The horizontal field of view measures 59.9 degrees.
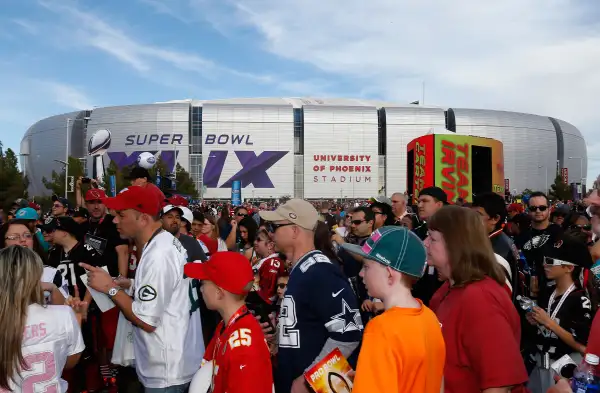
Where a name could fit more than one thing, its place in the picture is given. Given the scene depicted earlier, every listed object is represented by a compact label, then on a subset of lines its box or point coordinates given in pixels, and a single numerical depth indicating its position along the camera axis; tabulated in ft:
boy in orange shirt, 5.87
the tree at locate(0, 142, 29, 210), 93.05
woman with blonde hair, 8.17
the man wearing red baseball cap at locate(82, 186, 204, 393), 9.91
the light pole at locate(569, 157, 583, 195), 277.15
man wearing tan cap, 8.73
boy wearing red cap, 7.69
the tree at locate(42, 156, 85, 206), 142.72
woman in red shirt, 7.26
